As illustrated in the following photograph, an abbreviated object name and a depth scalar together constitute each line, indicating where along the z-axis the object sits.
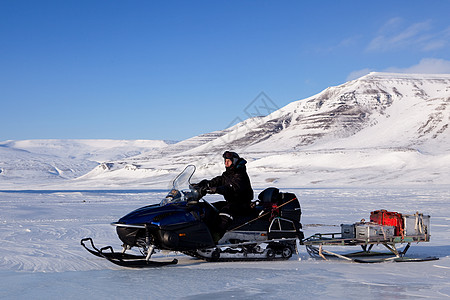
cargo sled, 8.54
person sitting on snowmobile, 7.95
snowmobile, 7.41
